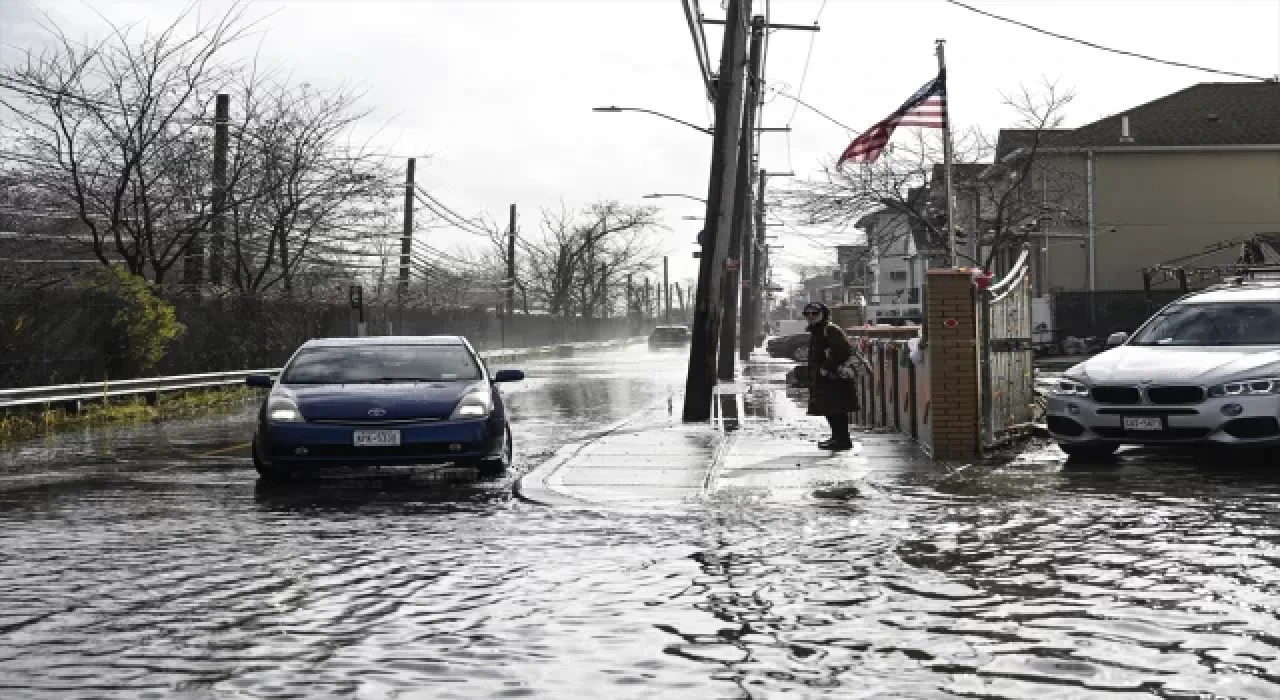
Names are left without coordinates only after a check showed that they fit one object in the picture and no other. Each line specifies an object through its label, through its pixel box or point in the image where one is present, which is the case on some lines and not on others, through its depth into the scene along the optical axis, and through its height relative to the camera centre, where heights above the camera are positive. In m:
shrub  29.35 +0.41
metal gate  16.42 -0.41
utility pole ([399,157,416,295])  59.25 +3.87
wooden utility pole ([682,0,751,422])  22.45 +1.26
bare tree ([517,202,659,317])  112.56 +4.72
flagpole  29.00 +2.73
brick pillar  16.06 -0.42
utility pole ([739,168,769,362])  58.38 +0.71
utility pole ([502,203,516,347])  81.56 +3.54
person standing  16.66 -0.53
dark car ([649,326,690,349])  95.62 -0.40
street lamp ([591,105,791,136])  31.89 +4.00
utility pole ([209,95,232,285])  35.12 +3.59
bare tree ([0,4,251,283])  32.16 +3.64
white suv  14.61 -0.69
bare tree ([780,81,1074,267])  42.47 +3.51
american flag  24.56 +2.95
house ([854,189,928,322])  47.53 +2.80
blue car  13.98 -0.69
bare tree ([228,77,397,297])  38.62 +3.68
